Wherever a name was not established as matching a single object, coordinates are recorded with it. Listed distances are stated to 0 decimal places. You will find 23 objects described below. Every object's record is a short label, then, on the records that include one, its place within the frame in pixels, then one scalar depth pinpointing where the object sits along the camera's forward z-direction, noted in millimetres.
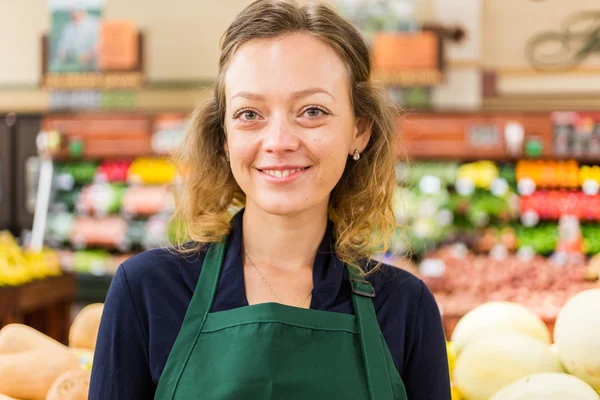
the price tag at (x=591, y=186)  6617
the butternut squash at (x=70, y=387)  1717
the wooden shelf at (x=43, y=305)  4762
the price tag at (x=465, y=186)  6801
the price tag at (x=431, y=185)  6879
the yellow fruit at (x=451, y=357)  2191
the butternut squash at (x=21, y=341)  2026
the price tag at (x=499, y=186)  6770
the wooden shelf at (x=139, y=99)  9148
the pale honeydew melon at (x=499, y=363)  1868
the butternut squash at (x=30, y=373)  1873
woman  1389
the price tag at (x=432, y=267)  5992
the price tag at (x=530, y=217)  6719
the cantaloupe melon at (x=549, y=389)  1628
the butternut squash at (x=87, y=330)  2309
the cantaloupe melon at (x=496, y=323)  2150
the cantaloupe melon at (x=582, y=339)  1764
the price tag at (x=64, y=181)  8094
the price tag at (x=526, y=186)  6703
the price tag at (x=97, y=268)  7924
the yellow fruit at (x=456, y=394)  2031
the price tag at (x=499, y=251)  6653
